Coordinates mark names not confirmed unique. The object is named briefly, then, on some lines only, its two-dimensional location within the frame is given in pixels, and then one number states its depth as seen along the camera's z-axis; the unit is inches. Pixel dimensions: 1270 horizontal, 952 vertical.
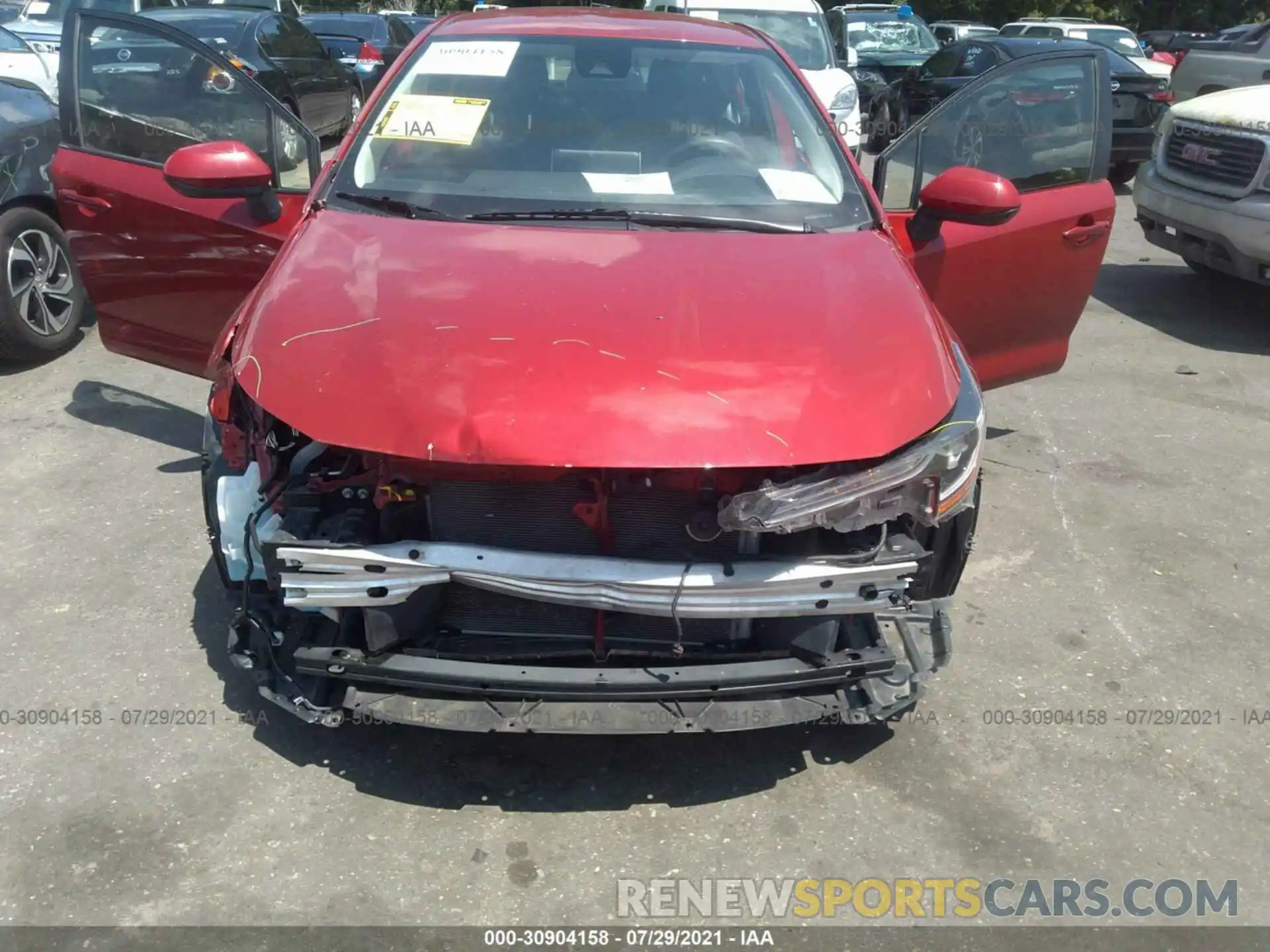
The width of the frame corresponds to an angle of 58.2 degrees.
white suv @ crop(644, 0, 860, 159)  429.7
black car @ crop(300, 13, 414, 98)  546.0
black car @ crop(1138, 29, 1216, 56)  684.1
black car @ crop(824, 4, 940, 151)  581.6
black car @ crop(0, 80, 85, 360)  224.4
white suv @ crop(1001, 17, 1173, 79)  561.9
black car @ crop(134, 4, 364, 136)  401.1
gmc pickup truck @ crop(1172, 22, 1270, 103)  397.1
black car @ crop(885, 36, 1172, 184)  446.6
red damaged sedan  102.7
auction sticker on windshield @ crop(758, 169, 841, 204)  144.3
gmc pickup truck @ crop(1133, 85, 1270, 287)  273.9
